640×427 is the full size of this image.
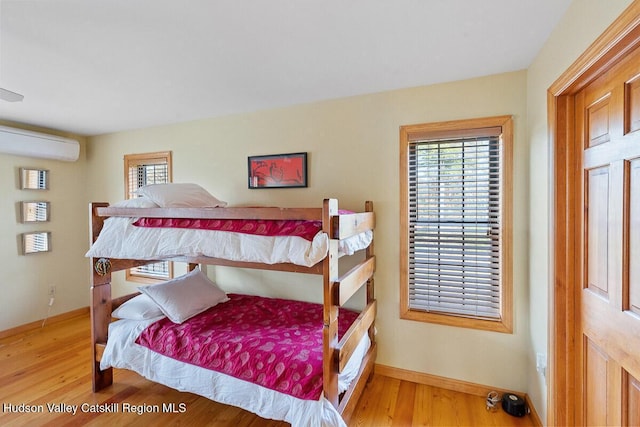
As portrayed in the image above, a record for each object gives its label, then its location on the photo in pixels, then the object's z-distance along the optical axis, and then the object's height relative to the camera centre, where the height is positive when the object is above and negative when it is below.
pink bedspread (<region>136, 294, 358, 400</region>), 1.47 -0.79
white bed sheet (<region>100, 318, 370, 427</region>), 1.37 -0.97
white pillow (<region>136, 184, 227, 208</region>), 1.96 +0.13
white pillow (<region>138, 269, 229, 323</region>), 2.00 -0.64
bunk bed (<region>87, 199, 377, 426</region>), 1.40 -0.70
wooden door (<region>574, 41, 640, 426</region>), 1.04 -0.16
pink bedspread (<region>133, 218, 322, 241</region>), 1.47 -0.07
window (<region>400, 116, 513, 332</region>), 1.95 -0.08
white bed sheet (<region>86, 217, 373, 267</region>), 1.41 -0.19
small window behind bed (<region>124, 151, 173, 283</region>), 3.14 +0.41
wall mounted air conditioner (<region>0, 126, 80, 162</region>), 2.78 +0.73
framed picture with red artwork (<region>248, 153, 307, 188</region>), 2.48 +0.39
